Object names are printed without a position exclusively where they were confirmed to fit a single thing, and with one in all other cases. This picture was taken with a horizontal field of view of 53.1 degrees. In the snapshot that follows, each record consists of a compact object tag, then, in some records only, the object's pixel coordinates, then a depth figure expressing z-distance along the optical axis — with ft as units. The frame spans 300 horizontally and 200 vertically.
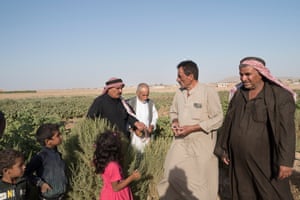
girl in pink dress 9.44
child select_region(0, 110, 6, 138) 9.34
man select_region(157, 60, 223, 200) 12.46
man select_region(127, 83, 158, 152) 16.88
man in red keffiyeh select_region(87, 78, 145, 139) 15.10
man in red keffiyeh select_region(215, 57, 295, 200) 10.16
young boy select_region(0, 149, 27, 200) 8.39
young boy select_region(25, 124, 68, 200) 9.90
